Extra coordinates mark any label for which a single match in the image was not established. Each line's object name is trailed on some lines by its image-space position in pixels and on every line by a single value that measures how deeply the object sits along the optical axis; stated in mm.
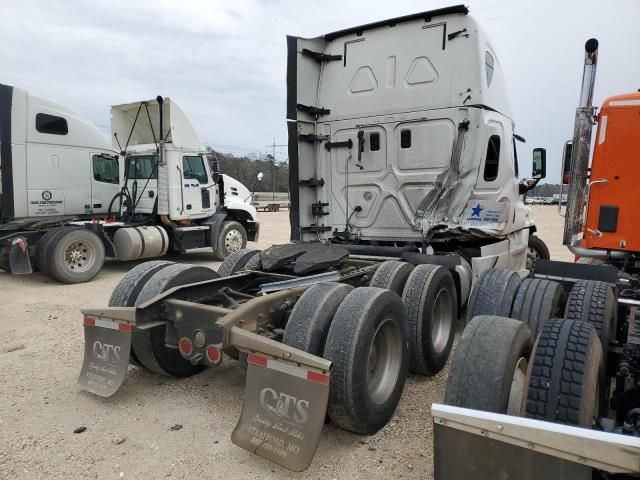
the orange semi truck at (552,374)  1694
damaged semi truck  2863
